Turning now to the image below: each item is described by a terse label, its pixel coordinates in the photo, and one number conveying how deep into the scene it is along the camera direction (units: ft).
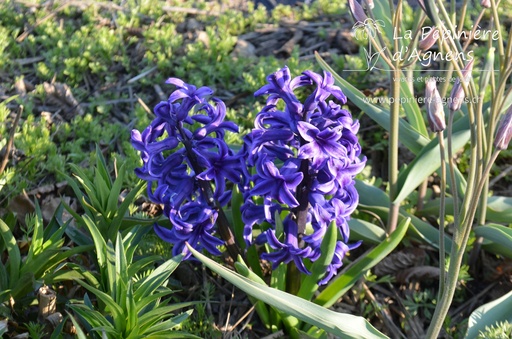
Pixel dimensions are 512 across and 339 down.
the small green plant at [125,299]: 1.77
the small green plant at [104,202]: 2.06
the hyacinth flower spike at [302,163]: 1.77
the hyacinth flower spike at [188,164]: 1.86
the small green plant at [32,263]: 1.95
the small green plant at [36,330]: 1.91
